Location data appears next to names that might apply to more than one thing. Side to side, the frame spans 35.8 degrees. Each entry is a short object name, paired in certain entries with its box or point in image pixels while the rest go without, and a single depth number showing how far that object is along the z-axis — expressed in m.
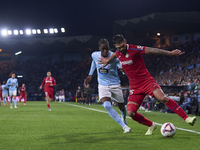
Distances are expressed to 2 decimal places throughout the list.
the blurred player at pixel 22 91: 26.98
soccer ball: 6.11
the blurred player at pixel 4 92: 25.13
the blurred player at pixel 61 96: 40.77
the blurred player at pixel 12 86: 20.41
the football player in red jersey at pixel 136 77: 6.02
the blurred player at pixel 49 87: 16.75
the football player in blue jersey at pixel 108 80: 7.38
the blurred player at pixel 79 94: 33.38
